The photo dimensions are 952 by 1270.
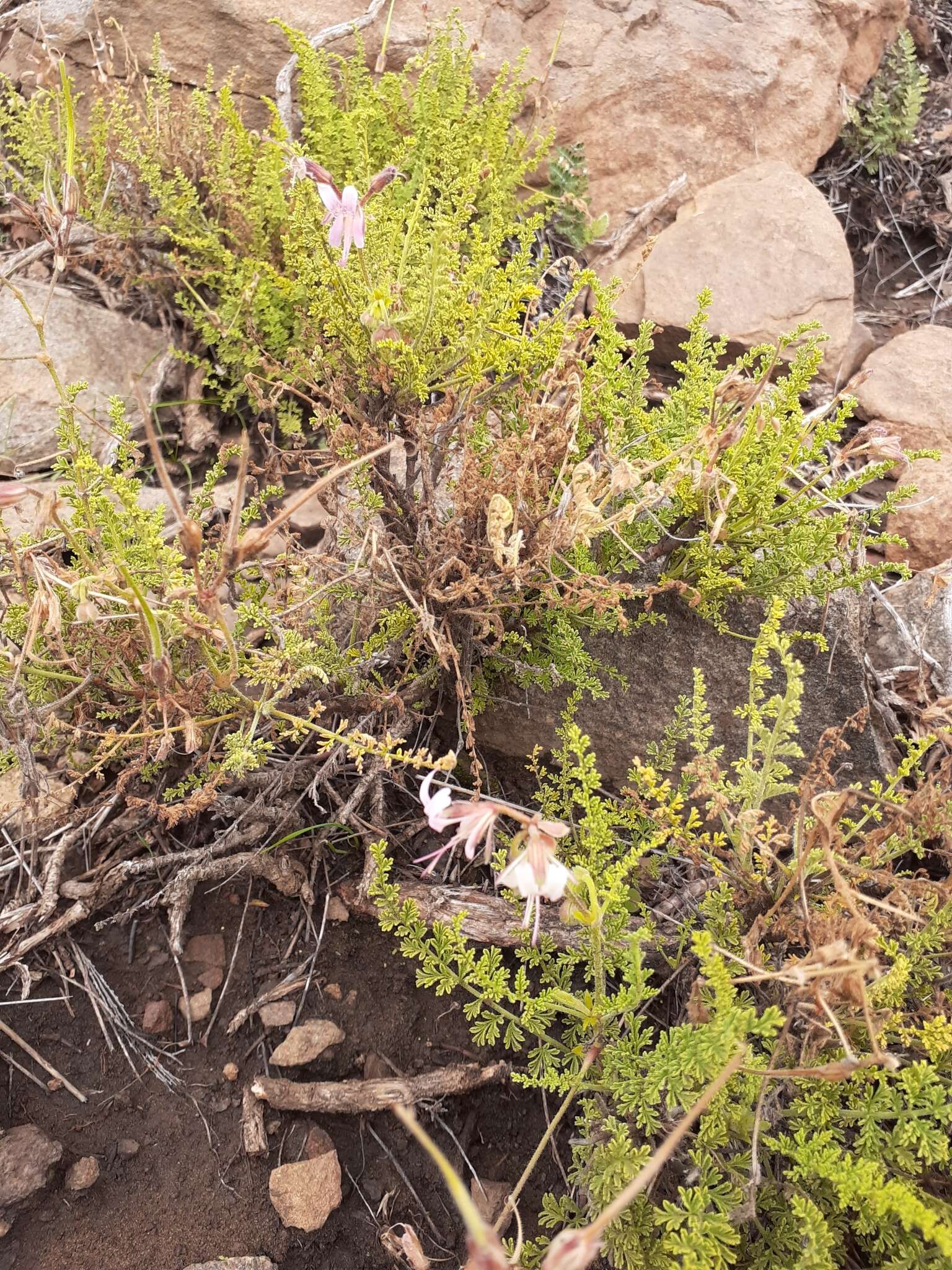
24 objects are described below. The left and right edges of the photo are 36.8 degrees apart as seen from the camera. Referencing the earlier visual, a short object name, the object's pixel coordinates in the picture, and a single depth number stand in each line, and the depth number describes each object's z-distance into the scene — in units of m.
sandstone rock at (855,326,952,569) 0.64
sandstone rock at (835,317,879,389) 0.72
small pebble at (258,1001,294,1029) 0.51
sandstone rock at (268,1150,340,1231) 0.47
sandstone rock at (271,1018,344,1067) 0.50
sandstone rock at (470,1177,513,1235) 0.48
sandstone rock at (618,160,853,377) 0.69
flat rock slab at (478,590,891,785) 0.56
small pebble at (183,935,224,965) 0.52
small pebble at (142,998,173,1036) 0.51
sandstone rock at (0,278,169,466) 0.65
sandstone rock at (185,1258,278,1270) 0.46
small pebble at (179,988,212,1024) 0.51
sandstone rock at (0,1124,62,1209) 0.47
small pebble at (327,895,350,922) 0.53
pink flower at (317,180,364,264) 0.46
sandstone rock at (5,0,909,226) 0.74
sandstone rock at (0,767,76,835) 0.53
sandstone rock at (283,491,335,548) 0.64
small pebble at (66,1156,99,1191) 0.47
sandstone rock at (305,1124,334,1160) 0.49
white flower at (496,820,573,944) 0.38
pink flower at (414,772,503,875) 0.40
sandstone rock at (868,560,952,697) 0.57
